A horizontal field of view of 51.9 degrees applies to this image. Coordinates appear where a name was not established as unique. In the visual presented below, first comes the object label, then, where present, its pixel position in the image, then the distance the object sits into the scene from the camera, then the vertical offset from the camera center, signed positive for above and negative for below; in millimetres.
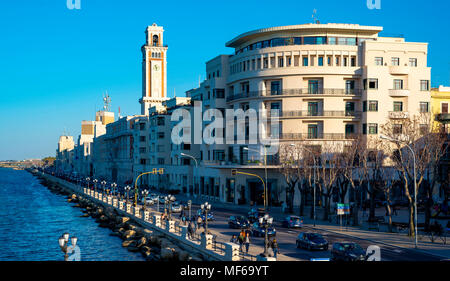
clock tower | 159500 +26399
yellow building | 78000 +8319
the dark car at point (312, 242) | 36125 -7136
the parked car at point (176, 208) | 66750 -8215
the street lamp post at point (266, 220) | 33375 -5035
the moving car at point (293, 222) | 49344 -7581
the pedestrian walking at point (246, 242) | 34275 -6754
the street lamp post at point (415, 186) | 38334 -3095
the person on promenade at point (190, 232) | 42719 -7461
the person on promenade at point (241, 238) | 36312 -6836
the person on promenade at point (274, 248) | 32219 -6860
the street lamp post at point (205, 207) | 44128 -5318
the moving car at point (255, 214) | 54225 -7682
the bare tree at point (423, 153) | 43247 +1
